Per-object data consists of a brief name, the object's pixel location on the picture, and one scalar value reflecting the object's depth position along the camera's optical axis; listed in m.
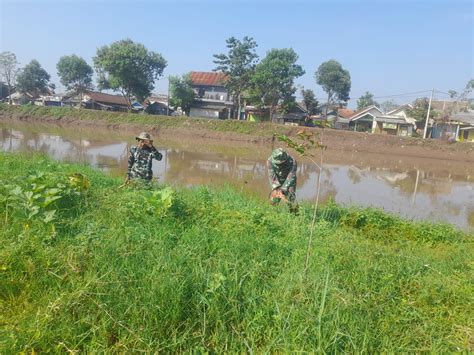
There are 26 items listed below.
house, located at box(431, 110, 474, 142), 33.88
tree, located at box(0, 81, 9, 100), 54.86
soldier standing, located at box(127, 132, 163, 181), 5.95
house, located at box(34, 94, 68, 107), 55.44
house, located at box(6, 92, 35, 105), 53.53
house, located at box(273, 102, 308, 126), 40.25
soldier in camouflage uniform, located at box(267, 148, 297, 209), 5.30
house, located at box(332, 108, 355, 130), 43.72
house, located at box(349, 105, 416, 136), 38.31
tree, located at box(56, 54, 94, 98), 48.69
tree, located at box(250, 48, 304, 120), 34.19
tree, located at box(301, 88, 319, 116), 39.42
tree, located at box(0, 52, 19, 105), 48.91
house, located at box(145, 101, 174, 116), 49.09
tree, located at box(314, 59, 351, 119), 43.59
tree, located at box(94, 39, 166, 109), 37.73
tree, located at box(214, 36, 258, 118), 35.75
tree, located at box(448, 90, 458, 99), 35.37
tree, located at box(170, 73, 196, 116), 40.75
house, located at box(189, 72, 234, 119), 44.50
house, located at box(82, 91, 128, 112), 49.72
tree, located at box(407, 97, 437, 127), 34.44
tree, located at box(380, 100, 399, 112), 52.14
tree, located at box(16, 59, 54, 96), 50.28
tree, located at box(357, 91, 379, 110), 60.53
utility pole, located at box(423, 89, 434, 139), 31.16
